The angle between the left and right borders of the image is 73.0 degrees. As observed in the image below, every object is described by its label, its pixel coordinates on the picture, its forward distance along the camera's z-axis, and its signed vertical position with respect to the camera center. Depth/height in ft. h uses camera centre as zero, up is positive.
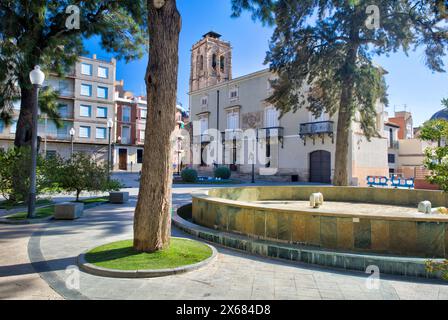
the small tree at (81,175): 36.42 -1.30
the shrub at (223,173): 94.79 -2.40
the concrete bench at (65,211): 28.09 -4.38
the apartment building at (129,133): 141.49 +15.13
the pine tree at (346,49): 45.06 +19.11
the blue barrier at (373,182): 71.31 -3.93
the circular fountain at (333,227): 15.83 -3.56
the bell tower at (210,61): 160.76 +57.11
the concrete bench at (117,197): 40.16 -4.36
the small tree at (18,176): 31.58 -1.28
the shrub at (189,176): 82.12 -2.95
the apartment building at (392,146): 114.73 +7.83
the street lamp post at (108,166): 40.75 -0.27
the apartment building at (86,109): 123.65 +23.81
